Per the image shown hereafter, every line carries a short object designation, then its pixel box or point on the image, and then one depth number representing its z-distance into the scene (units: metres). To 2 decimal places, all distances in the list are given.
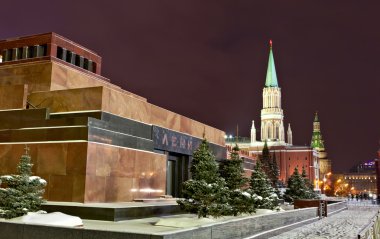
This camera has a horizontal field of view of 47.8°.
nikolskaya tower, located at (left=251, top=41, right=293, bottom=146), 136.50
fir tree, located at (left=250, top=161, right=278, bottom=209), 21.86
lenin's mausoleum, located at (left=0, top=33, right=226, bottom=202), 18.33
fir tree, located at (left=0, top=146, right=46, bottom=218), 13.72
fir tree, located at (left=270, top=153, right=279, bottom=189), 67.19
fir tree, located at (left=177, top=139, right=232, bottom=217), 15.34
